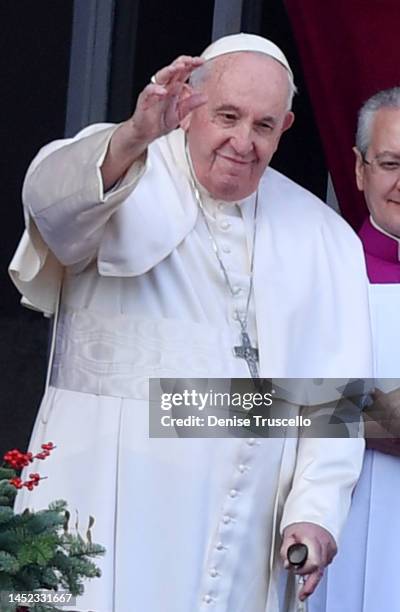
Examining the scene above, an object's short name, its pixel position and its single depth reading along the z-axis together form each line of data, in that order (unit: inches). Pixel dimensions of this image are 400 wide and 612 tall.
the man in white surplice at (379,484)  364.2
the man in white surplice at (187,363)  320.2
